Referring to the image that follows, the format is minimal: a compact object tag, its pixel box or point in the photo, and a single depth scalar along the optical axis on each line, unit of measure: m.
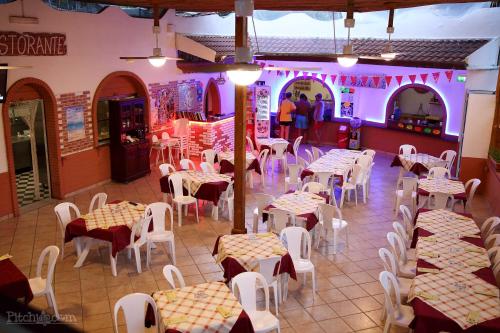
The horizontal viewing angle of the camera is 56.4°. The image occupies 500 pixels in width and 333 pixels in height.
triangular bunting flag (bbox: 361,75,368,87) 16.62
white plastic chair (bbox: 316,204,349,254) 8.28
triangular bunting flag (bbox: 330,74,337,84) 17.33
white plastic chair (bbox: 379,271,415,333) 5.64
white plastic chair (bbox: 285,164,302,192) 11.51
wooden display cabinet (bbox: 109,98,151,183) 12.58
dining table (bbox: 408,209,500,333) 5.10
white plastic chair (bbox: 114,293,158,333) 5.16
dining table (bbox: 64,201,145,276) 7.60
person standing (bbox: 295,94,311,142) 17.33
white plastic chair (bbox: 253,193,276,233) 8.66
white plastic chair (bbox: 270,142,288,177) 13.62
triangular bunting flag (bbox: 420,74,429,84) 15.12
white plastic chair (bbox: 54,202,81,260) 8.00
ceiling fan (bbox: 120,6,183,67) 10.14
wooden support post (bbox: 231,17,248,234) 7.79
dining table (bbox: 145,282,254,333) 4.91
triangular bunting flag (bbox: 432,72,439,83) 14.88
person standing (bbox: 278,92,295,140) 16.80
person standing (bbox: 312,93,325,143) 17.31
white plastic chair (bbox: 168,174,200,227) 9.88
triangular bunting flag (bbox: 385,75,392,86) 16.16
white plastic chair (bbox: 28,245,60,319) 6.18
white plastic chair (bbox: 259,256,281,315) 6.39
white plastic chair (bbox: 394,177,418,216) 10.27
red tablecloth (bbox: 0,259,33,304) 5.74
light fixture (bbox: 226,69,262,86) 5.10
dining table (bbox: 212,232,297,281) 6.38
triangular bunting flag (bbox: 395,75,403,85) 15.90
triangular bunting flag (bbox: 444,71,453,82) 14.40
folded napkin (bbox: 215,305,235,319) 5.07
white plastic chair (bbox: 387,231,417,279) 6.89
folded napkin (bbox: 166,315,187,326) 4.89
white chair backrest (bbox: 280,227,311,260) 7.16
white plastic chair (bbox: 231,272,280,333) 5.67
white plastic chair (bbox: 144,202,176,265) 8.11
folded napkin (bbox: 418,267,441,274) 6.11
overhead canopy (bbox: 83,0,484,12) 9.03
